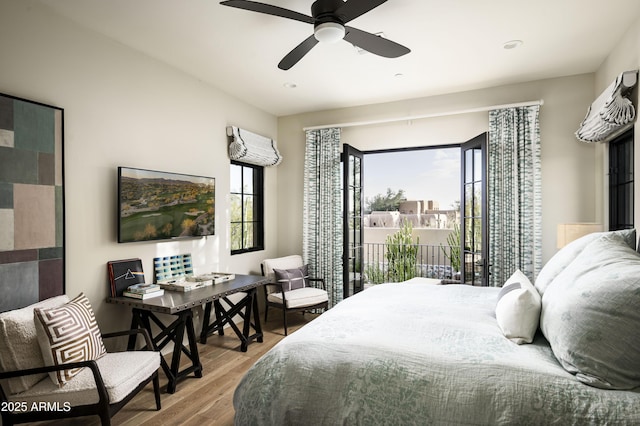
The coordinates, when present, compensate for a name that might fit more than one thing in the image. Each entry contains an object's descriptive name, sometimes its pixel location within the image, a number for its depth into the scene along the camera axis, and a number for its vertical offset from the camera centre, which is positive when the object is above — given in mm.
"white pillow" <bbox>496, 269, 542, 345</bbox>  1611 -477
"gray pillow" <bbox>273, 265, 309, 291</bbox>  4280 -783
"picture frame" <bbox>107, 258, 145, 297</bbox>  2889 -500
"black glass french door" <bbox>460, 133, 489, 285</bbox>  3729 -13
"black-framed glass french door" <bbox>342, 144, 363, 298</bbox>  4488 -77
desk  2694 -772
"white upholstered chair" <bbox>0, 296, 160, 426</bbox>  1889 -931
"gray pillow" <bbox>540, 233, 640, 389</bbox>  1245 -417
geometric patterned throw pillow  1942 -695
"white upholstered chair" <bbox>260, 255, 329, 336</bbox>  4051 -916
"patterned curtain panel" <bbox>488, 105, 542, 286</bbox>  3811 +195
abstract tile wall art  2211 +87
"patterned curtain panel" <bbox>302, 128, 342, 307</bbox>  4781 +55
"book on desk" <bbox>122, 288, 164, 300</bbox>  2834 -644
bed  1244 -639
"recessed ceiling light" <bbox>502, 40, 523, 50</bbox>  2982 +1441
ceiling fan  1990 +1162
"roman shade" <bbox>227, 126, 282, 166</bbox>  4184 +832
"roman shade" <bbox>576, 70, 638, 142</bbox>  2620 +805
